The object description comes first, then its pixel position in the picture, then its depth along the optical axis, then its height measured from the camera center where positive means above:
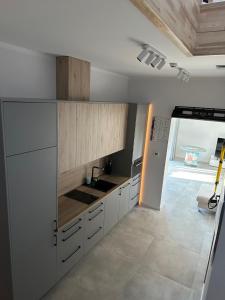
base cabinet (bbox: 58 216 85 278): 2.68 -1.90
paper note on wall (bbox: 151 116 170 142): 4.37 -0.47
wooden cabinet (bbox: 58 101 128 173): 2.54 -0.41
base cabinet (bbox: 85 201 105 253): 3.13 -1.88
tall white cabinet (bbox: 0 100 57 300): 1.85 -0.96
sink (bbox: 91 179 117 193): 3.70 -1.48
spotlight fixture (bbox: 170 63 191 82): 2.68 +0.49
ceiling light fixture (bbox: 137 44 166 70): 1.84 +0.44
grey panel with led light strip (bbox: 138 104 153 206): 4.47 -0.93
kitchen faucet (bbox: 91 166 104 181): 3.87 -1.36
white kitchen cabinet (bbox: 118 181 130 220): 4.01 -1.85
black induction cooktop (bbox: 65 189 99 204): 3.22 -1.48
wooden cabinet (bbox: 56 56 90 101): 2.69 +0.30
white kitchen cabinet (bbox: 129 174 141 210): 4.46 -1.84
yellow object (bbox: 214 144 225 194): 3.84 -0.98
